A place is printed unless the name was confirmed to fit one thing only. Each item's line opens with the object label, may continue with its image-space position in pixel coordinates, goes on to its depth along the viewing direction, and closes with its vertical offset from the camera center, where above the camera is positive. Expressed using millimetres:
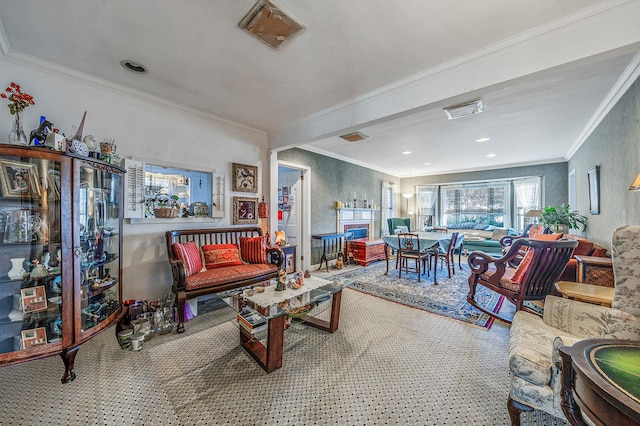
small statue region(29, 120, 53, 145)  1924 +645
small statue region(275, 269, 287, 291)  2416 -703
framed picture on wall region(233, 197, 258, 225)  3756 +40
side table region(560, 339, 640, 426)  673 -520
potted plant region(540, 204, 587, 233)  4129 -128
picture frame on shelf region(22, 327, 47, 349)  1724 -891
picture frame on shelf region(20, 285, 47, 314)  1813 -645
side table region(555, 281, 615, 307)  1891 -667
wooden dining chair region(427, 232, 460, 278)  4480 -724
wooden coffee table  1864 -815
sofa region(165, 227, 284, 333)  2516 -600
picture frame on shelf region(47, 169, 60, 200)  1860 +217
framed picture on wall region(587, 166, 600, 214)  3295 +310
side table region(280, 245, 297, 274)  3889 -805
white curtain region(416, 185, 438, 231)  7984 +232
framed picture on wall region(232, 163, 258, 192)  3732 +549
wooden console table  5041 -708
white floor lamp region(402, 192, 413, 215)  8039 +562
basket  2991 +10
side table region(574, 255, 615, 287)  2389 -600
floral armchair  1200 -715
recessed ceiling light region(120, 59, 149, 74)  2262 +1398
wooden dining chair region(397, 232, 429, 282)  4262 -665
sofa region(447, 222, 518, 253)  6105 -667
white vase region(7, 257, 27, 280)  1807 -422
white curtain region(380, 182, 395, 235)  7445 +197
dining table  4285 -548
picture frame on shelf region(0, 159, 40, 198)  1798 +253
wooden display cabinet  1767 -324
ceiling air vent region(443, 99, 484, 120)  2584 +1148
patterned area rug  2955 -1203
